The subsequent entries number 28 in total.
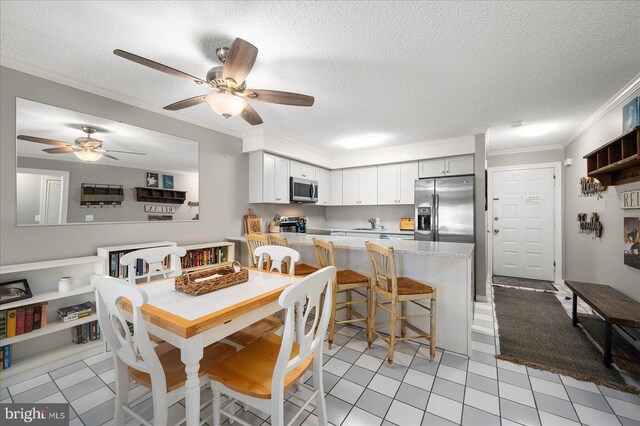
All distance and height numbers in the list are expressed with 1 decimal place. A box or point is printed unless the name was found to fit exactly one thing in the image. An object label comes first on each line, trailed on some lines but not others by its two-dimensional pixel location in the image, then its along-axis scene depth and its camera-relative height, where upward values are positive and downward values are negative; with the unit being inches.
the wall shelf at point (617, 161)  86.0 +19.7
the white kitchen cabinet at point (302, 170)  176.9 +30.2
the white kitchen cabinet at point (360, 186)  194.4 +21.0
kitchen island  89.6 -22.9
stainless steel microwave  174.4 +16.0
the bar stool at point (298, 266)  105.0 -21.9
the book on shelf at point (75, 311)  90.1 -33.8
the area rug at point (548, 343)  79.9 -47.0
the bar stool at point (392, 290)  82.4 -24.3
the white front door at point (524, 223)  182.5 -6.4
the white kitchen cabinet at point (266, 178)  155.9 +21.3
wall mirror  87.5 +16.7
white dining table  44.8 -18.6
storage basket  60.9 -16.6
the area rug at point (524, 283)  169.2 -46.1
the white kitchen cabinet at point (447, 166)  157.5 +29.3
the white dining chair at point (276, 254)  86.1 -13.6
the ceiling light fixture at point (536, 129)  138.6 +45.9
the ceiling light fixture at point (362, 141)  160.1 +45.9
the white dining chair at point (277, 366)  44.9 -30.2
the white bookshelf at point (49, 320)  80.0 -36.4
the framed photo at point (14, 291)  78.3 -23.6
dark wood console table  77.1 -29.5
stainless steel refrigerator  145.9 +2.8
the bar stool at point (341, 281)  94.1 -24.2
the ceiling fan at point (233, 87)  59.6 +34.1
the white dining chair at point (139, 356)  44.6 -28.6
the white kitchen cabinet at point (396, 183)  178.1 +21.6
